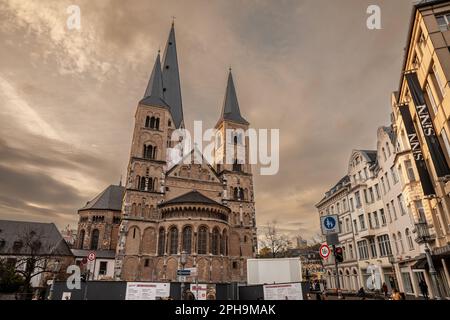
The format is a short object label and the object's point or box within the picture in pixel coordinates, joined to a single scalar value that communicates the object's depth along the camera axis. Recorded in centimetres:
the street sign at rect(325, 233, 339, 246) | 1072
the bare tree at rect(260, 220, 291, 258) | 5957
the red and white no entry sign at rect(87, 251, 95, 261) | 1527
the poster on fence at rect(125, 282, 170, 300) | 1633
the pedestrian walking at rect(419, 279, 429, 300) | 1767
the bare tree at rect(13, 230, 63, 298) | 4000
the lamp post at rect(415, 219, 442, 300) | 1292
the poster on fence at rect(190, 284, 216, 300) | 1919
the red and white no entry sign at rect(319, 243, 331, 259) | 1245
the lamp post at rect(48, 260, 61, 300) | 4206
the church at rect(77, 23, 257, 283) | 3603
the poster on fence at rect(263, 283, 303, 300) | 1791
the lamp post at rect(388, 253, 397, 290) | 2740
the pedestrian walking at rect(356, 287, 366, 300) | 2373
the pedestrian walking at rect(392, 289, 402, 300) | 1038
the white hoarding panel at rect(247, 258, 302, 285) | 2741
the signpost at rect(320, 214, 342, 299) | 1079
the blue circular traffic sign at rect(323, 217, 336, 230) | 1118
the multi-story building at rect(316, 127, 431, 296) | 2434
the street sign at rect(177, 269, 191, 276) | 1779
